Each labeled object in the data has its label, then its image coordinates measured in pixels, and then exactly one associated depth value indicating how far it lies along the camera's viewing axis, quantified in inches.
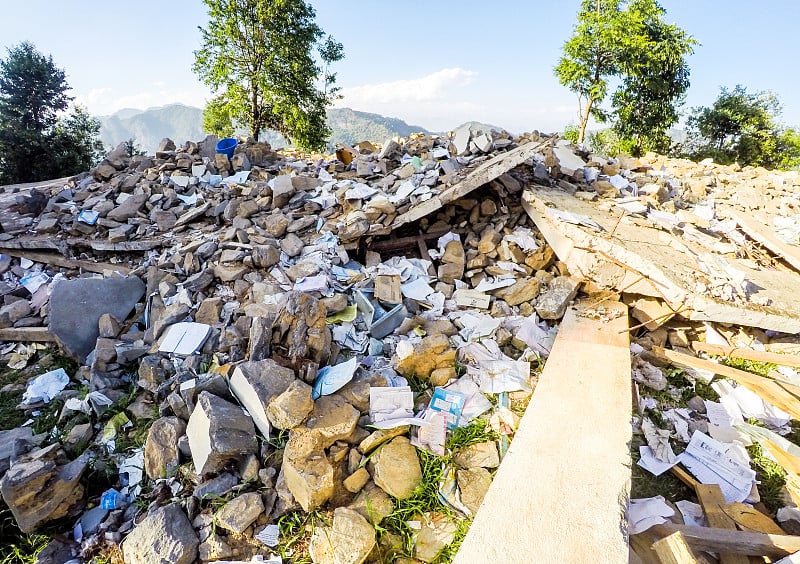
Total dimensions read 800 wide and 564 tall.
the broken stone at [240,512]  78.2
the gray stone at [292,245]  168.9
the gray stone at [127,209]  216.1
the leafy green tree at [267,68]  479.8
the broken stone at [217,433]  86.4
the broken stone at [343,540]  71.8
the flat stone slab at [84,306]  145.7
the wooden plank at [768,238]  171.0
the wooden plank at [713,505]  77.8
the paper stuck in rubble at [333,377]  101.1
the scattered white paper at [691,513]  80.2
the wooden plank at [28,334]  151.1
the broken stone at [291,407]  87.5
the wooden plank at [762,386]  106.4
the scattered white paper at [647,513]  75.5
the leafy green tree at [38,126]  482.9
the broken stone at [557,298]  135.8
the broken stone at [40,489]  84.0
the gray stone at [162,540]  74.6
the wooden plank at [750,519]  76.9
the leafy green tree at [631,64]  569.5
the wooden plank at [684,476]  87.8
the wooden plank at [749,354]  119.3
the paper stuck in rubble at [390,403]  97.3
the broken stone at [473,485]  79.7
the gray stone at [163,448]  93.3
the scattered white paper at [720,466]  87.2
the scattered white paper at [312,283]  145.1
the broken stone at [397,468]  82.8
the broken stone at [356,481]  84.0
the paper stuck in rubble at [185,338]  126.7
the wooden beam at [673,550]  60.0
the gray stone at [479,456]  86.7
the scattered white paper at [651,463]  92.0
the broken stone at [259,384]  94.3
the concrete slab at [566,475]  63.1
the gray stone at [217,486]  84.7
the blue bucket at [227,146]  258.8
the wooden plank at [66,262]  188.6
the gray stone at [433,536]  74.2
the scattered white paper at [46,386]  129.2
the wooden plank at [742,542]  69.2
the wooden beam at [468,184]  165.2
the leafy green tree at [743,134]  631.8
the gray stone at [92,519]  88.5
